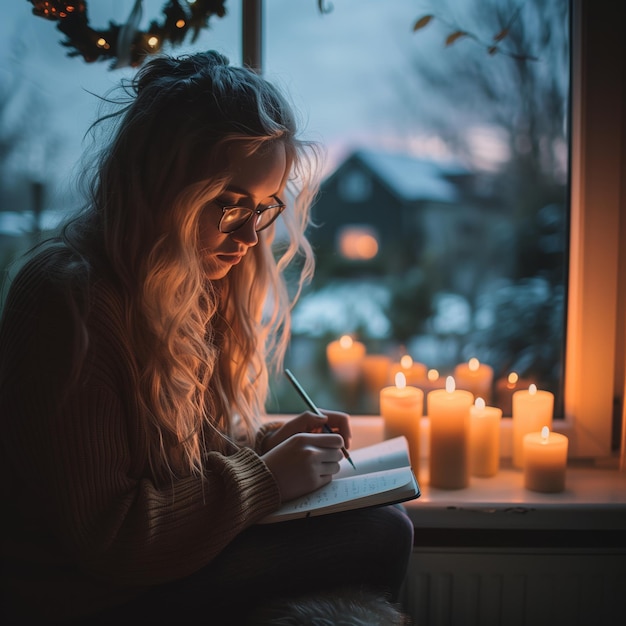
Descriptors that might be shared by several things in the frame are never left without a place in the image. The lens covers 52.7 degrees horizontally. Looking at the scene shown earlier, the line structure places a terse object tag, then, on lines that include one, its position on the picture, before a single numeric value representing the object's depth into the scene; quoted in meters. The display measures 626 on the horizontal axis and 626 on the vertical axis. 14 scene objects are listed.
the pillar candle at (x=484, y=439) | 1.24
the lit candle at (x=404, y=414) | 1.20
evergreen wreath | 1.21
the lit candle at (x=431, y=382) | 1.40
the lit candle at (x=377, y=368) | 1.44
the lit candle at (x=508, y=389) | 1.40
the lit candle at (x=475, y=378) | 1.38
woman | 0.79
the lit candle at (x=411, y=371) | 1.38
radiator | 1.16
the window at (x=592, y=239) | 1.21
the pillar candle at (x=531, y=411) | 1.25
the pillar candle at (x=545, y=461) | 1.18
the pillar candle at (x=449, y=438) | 1.18
